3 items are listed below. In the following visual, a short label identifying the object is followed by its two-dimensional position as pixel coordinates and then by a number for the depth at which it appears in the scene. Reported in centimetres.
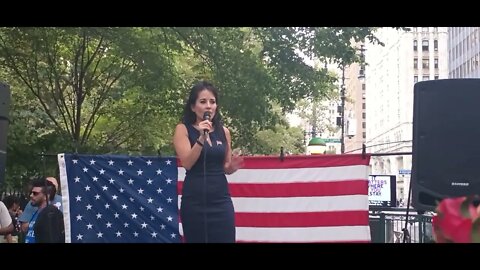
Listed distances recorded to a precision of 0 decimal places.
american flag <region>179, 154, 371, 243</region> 412
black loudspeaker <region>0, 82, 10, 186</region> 394
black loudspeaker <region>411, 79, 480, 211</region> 363
